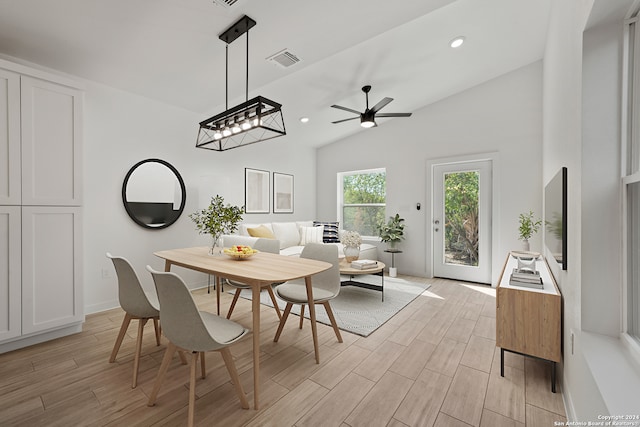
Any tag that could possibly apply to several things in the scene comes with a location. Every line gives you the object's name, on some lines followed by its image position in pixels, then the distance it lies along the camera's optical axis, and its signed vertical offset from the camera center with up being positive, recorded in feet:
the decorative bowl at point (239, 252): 7.68 -1.16
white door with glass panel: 14.56 -0.48
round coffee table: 11.70 -2.55
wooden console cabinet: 6.18 -2.54
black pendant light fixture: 7.55 +2.84
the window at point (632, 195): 3.95 +0.26
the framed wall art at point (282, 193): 18.29 +1.27
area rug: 9.65 -3.86
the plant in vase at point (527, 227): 12.51 -0.67
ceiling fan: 12.00 +4.46
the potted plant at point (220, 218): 8.01 -0.20
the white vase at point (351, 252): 12.88 -1.90
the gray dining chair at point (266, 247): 9.68 -1.32
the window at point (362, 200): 18.81 +0.85
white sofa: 15.55 -1.49
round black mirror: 11.52 +0.76
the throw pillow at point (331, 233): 17.61 -1.38
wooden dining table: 5.65 -1.38
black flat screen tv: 5.68 -0.10
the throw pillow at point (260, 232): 14.97 -1.14
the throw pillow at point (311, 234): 17.44 -1.45
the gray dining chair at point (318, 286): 7.79 -2.36
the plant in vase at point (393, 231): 16.62 -1.17
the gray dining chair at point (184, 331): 4.75 -2.13
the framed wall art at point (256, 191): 16.42 +1.27
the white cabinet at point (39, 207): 7.54 +0.11
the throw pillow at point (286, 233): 16.62 -1.34
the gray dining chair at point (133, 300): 6.18 -2.08
